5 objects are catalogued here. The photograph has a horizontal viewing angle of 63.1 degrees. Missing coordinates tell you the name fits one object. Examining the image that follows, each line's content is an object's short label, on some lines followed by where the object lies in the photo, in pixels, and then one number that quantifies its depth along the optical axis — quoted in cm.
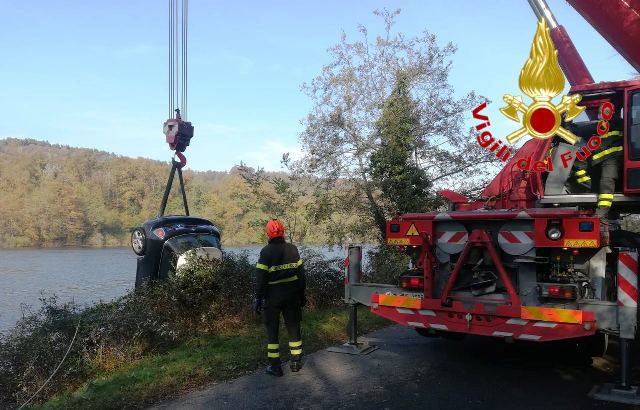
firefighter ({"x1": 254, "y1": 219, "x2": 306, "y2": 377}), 604
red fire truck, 514
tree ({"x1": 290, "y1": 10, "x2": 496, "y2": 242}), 1590
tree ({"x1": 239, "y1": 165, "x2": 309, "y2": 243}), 1255
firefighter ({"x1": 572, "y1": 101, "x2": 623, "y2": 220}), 634
